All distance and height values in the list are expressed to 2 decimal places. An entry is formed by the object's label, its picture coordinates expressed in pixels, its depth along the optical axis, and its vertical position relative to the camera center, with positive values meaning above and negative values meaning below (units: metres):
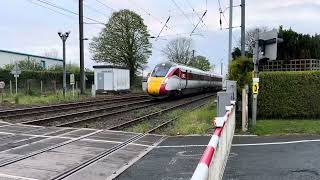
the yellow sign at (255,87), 16.92 -0.16
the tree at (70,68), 70.47 +2.02
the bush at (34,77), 55.89 +0.64
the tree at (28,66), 65.48 +2.17
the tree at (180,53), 103.44 +5.81
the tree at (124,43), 71.44 +5.43
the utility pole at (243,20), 28.44 +3.34
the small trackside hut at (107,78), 54.22 +0.47
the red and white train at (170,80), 37.69 +0.16
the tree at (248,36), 73.88 +6.64
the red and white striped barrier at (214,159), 3.87 -0.66
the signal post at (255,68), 16.84 +0.43
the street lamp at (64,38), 42.15 +3.54
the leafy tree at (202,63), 112.20 +4.25
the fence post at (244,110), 16.38 -0.87
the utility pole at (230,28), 32.16 +3.30
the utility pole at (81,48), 46.44 +3.07
